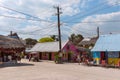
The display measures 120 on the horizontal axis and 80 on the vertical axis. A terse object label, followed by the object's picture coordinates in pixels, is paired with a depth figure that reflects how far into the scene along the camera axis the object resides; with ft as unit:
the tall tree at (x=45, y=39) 108.32
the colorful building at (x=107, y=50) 44.54
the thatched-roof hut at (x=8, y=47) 51.98
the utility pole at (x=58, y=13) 58.61
